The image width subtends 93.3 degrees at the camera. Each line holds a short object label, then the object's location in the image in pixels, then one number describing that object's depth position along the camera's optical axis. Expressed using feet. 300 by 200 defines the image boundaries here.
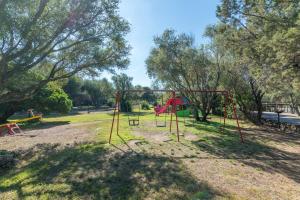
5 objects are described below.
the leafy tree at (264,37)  19.07
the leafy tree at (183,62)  37.22
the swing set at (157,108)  24.16
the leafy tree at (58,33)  16.67
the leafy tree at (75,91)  115.69
